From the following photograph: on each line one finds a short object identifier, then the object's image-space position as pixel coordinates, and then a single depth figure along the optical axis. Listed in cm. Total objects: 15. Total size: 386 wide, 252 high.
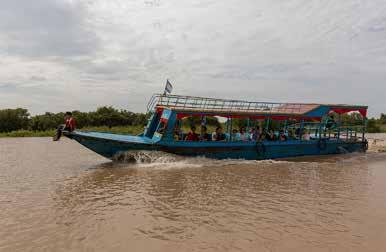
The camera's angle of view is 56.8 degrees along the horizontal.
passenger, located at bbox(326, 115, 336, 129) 1811
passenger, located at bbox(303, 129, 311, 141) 1760
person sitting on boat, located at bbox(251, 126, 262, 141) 1601
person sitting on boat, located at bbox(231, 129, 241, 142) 1578
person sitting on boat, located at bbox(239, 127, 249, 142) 1573
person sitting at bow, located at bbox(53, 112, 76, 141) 1264
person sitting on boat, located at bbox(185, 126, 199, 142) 1477
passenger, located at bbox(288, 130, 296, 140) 1716
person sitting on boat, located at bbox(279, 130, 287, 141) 1670
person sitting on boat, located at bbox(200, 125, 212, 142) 1480
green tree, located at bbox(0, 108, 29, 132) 4068
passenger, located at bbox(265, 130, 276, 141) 1611
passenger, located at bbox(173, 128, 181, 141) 1449
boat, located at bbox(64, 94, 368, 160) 1343
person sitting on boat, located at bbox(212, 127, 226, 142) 1528
